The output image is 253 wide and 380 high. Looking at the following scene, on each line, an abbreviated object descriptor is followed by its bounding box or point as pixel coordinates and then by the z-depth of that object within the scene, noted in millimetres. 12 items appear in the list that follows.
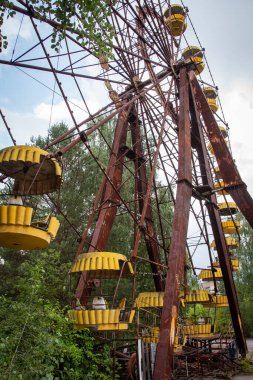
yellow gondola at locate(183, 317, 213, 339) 11594
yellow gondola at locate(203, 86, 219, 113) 23750
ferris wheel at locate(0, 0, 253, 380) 5867
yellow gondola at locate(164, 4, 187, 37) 17328
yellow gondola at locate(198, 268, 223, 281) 15582
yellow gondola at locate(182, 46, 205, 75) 18703
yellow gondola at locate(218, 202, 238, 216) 20234
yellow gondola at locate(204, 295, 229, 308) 13084
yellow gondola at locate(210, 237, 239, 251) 20781
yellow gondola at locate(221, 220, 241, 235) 20275
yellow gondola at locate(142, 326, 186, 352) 9555
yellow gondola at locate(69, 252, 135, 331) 7137
